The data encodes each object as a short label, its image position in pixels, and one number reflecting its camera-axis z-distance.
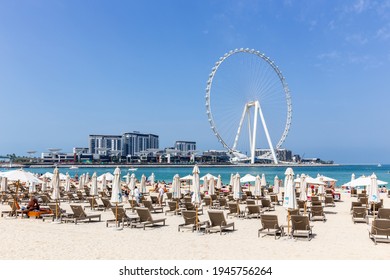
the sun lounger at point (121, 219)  12.86
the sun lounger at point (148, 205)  16.72
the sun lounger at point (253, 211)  15.13
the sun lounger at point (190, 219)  12.34
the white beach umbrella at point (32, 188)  23.00
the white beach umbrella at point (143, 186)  22.69
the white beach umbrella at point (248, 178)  24.72
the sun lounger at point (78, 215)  13.79
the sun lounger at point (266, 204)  17.58
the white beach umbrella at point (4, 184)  20.58
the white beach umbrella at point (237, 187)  16.94
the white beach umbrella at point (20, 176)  16.20
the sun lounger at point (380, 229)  10.12
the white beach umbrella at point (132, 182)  22.62
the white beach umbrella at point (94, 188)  21.07
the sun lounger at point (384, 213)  12.67
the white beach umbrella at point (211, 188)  21.14
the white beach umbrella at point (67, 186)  25.15
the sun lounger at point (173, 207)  16.41
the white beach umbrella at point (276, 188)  24.23
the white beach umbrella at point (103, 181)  26.74
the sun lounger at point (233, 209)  15.57
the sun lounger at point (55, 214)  14.24
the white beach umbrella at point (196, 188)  12.56
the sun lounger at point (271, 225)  11.07
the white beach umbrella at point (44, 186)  27.41
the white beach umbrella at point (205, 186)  26.30
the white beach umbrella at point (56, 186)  14.49
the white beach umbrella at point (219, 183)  27.90
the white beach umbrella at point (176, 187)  16.76
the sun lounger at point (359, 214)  13.83
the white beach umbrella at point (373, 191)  13.92
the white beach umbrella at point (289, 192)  10.93
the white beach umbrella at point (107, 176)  26.96
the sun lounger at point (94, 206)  18.02
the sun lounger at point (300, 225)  10.91
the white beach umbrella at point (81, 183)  29.50
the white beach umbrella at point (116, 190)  13.11
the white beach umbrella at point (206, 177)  27.26
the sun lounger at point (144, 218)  12.78
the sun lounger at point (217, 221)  11.89
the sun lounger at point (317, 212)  14.55
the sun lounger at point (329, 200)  19.05
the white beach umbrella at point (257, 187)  21.18
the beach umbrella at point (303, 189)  14.91
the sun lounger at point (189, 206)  16.09
